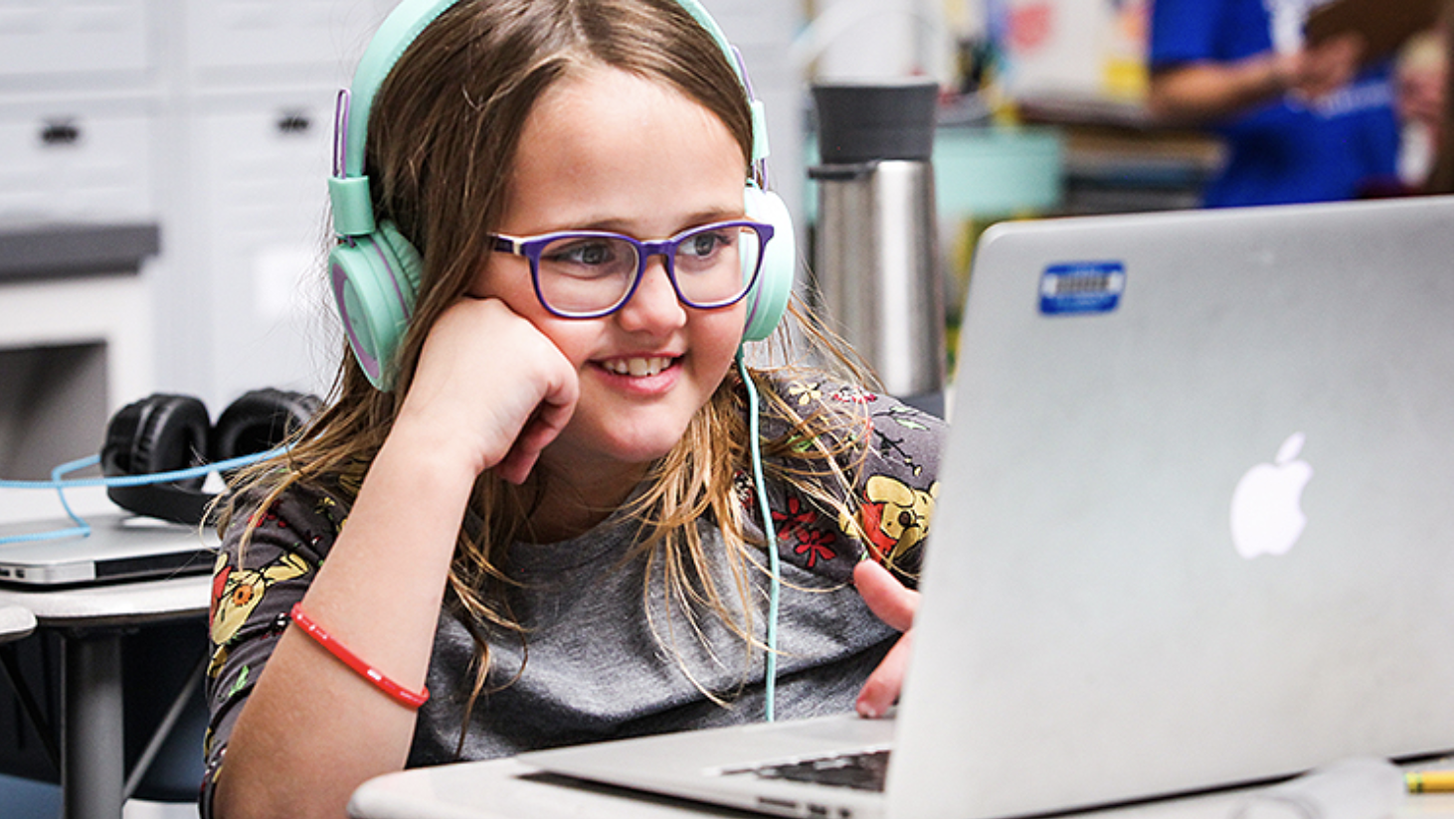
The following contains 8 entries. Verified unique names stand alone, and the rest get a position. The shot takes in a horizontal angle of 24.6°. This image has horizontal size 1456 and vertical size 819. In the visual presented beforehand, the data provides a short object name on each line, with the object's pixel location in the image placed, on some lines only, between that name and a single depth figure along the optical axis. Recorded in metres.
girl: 1.36
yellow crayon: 1.24
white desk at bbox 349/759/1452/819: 1.22
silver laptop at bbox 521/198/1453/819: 1.17
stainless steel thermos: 1.91
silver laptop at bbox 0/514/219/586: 1.63
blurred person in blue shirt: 3.76
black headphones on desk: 1.74
